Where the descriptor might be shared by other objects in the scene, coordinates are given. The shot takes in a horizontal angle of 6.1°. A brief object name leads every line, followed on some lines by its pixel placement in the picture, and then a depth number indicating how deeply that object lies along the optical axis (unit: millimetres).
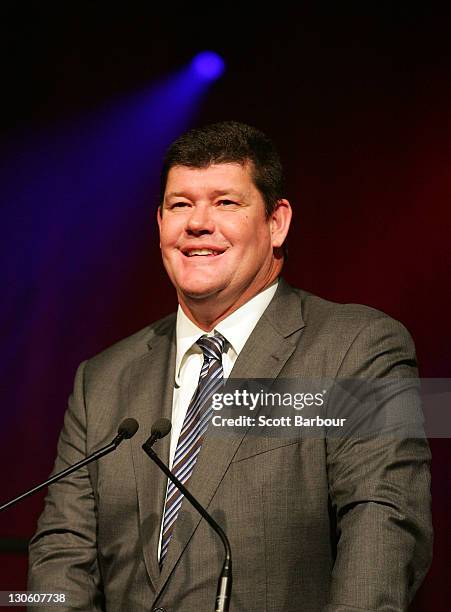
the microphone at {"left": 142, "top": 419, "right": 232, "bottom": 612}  5532
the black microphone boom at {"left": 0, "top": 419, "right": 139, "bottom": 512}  5682
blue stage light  6270
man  5715
